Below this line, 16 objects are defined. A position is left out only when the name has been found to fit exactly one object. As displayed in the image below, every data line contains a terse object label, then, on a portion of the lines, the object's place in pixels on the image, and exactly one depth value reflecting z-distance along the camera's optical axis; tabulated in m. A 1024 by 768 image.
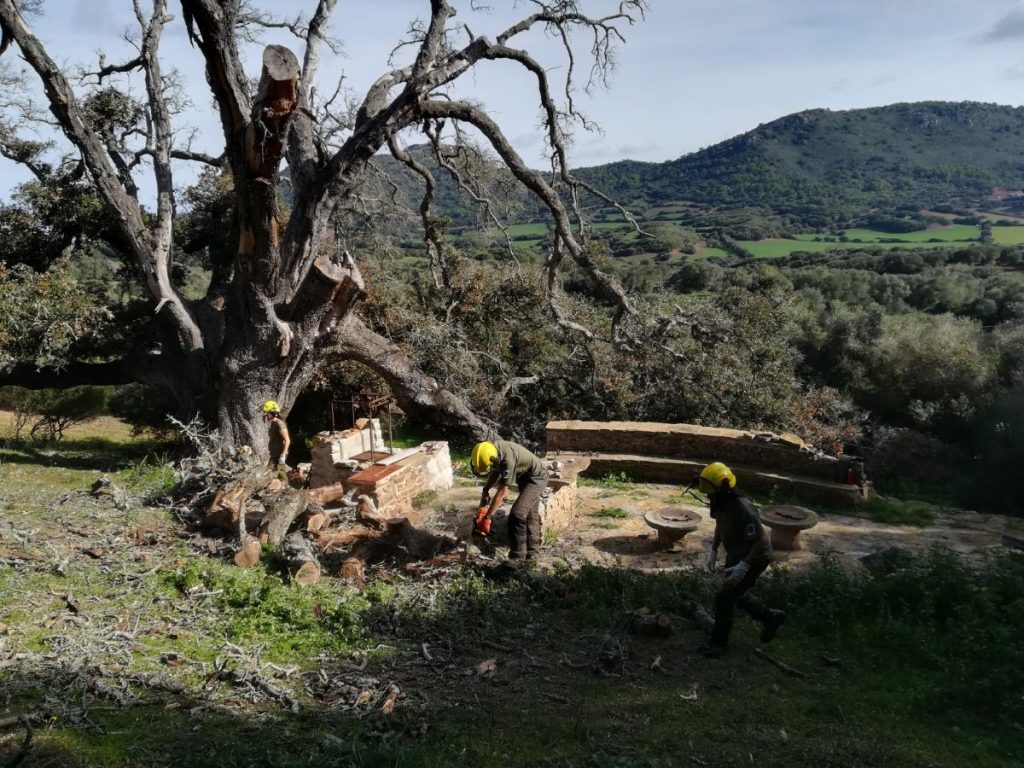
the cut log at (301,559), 6.50
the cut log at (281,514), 7.46
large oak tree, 8.75
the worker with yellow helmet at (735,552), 5.51
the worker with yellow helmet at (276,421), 10.52
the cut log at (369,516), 7.86
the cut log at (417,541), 7.21
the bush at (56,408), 17.75
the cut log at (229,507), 7.90
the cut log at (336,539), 7.43
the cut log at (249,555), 6.74
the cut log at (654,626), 5.77
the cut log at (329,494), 8.93
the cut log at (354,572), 6.54
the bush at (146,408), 16.00
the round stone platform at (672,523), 7.93
